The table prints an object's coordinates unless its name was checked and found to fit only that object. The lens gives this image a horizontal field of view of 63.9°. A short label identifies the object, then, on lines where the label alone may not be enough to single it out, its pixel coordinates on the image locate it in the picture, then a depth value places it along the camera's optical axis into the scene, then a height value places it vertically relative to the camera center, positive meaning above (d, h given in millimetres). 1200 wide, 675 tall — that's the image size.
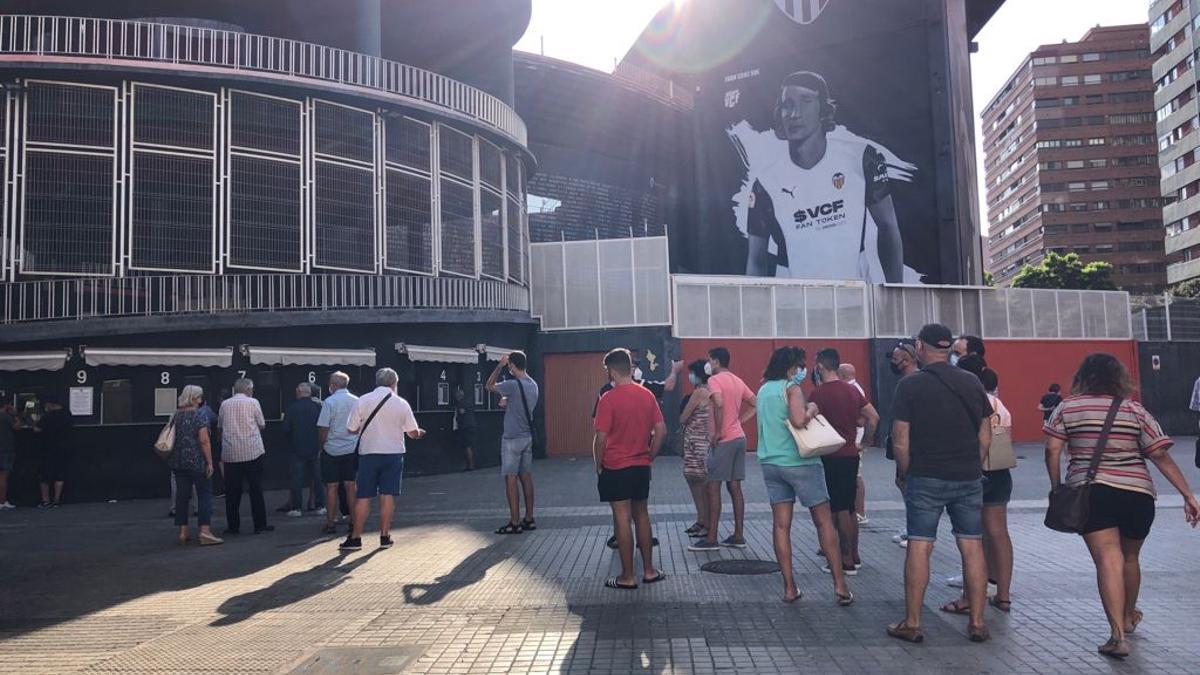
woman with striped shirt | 5336 -534
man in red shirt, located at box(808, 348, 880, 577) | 7312 -360
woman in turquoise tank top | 6547 -634
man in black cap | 5582 -482
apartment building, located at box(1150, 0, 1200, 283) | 72688 +19340
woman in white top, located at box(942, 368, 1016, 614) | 6363 -854
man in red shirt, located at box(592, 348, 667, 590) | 7176 -438
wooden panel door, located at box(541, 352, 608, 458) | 24125 -64
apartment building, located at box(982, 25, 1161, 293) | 94000 +22763
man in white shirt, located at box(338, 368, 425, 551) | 9578 -458
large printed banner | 34219 +9177
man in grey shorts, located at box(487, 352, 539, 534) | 10094 -364
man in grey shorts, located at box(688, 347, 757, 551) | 8758 -461
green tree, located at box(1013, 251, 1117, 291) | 54594 +6127
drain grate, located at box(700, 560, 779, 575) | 7762 -1449
